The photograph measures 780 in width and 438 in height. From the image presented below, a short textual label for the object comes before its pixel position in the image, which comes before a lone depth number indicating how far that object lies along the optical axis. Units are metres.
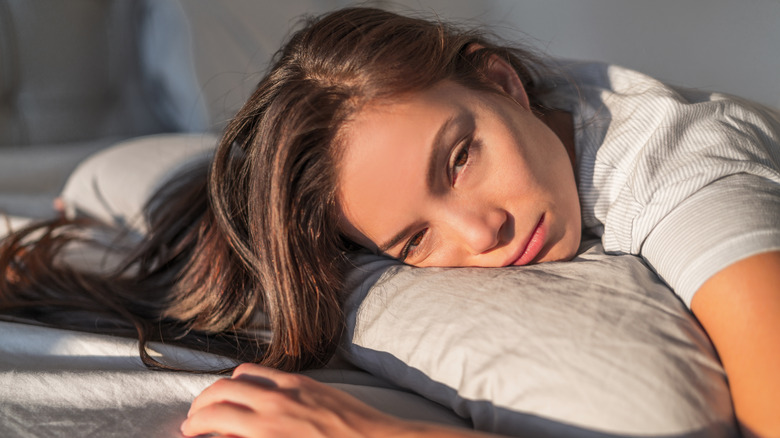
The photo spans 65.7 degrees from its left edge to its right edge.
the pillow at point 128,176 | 1.22
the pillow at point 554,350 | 0.48
